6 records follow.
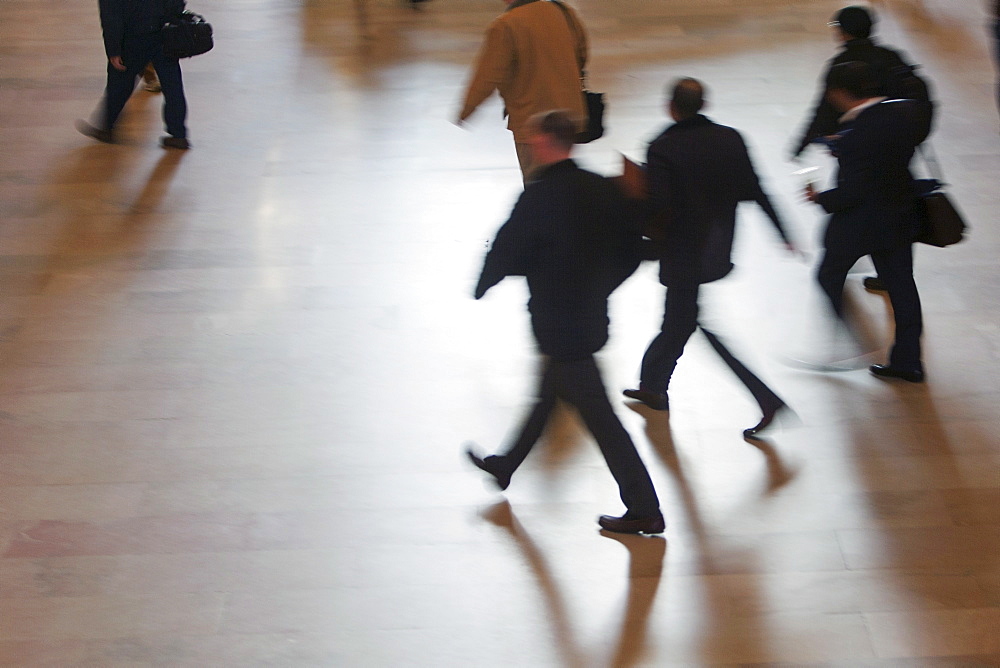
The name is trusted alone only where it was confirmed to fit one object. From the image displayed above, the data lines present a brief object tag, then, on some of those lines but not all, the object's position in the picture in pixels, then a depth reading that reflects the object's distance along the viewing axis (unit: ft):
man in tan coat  28.35
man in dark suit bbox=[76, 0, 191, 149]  36.50
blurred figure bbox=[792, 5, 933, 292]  26.04
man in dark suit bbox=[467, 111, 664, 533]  18.86
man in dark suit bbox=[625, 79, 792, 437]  21.77
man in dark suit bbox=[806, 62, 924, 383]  23.34
